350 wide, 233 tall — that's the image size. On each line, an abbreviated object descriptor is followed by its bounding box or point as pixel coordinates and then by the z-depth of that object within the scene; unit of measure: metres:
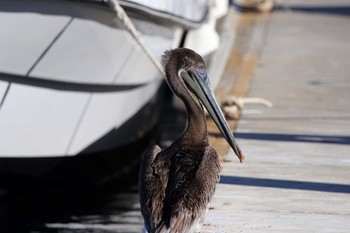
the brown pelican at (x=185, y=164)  10.95
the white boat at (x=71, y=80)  14.26
